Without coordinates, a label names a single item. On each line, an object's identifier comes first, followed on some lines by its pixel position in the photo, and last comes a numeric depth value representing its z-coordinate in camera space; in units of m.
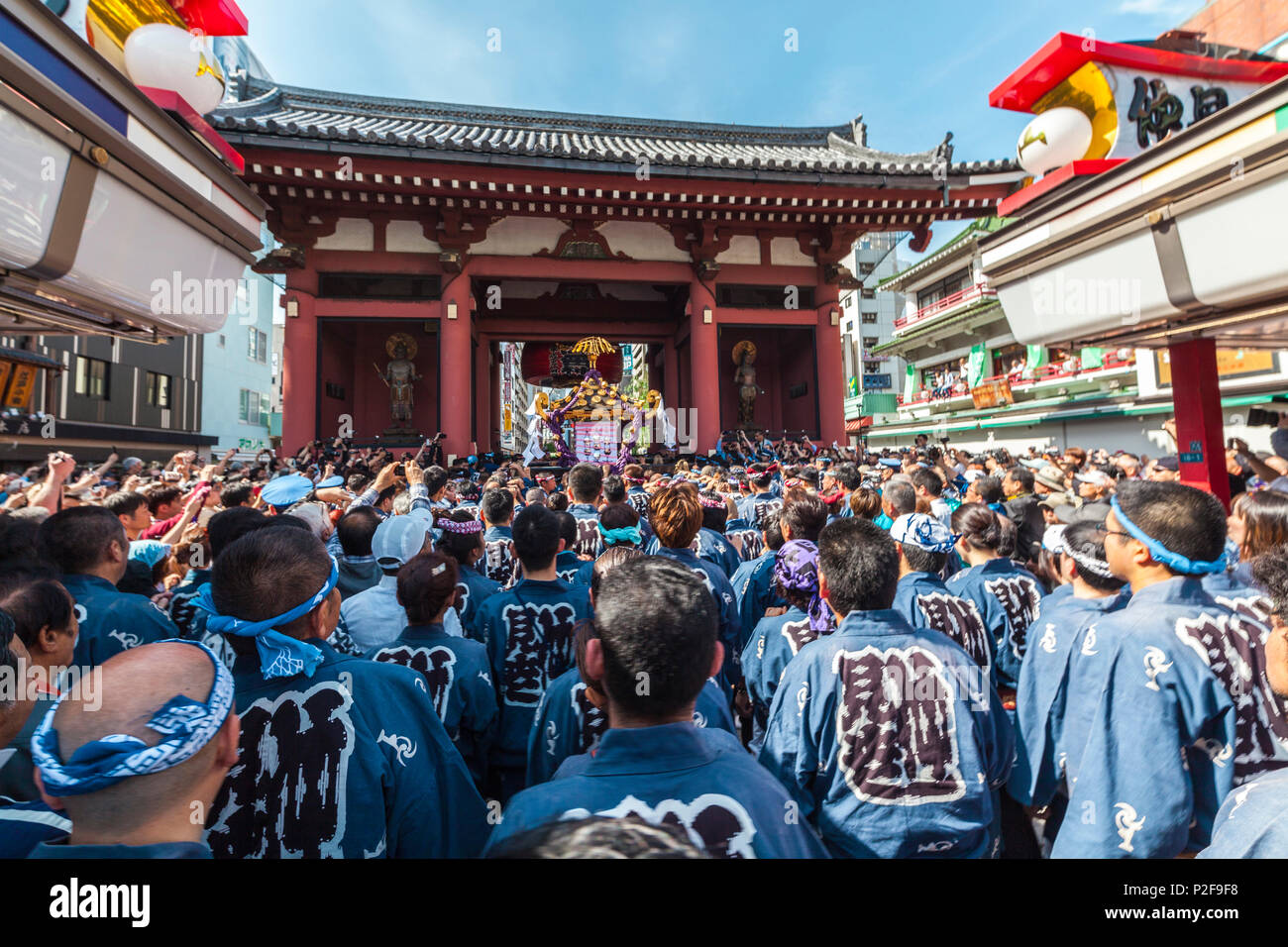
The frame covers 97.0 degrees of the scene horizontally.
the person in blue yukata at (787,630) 2.43
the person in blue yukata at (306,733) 1.43
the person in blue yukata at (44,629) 1.77
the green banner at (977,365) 23.30
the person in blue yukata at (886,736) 1.63
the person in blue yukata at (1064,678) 1.91
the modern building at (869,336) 30.38
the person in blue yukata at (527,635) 2.61
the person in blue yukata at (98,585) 2.39
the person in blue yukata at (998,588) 2.91
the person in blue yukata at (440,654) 2.23
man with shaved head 0.92
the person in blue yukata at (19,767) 1.14
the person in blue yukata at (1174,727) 1.60
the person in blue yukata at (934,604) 2.48
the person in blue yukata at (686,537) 3.19
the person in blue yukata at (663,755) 1.06
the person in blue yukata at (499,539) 4.29
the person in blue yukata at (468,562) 3.17
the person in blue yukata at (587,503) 4.70
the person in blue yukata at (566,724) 1.94
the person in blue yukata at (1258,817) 1.04
